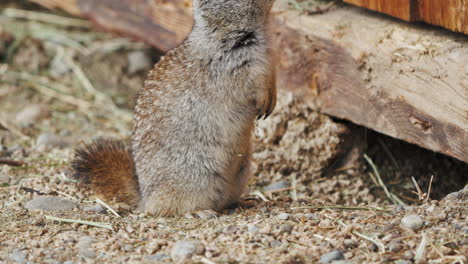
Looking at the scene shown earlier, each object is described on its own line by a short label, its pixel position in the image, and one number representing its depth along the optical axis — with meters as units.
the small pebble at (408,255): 6.55
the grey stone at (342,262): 6.46
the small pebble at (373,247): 6.84
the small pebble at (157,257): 6.82
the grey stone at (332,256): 6.54
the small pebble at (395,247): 6.73
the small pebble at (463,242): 6.81
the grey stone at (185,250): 6.77
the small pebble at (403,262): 6.44
